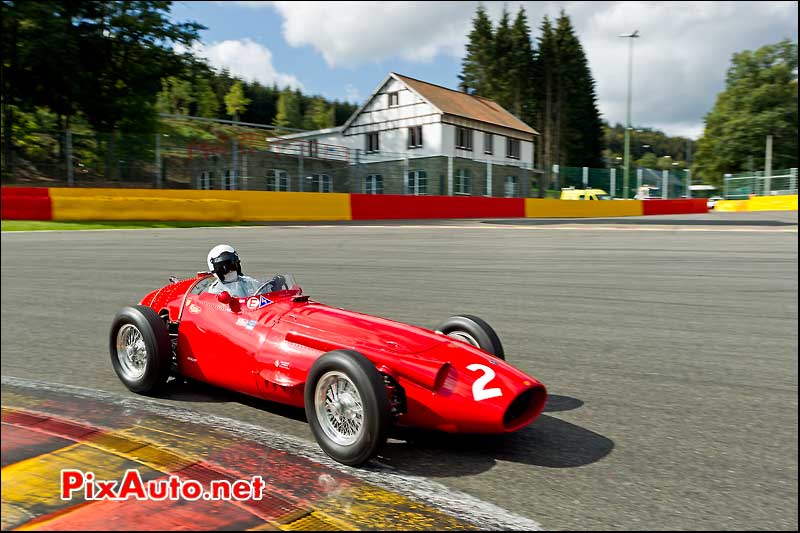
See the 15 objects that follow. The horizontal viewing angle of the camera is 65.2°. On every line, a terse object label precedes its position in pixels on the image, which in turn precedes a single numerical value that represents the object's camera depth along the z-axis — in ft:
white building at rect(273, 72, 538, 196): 123.44
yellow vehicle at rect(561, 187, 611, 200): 107.04
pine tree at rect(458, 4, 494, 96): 204.23
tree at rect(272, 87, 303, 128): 317.22
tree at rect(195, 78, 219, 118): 266.32
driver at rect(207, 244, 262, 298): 13.43
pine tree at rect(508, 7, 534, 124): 193.98
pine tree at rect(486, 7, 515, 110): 195.00
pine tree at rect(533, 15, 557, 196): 204.23
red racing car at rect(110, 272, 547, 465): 9.95
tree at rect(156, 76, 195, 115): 249.86
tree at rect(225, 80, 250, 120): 285.84
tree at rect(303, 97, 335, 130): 306.96
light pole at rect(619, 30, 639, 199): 116.57
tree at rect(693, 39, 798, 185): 172.35
